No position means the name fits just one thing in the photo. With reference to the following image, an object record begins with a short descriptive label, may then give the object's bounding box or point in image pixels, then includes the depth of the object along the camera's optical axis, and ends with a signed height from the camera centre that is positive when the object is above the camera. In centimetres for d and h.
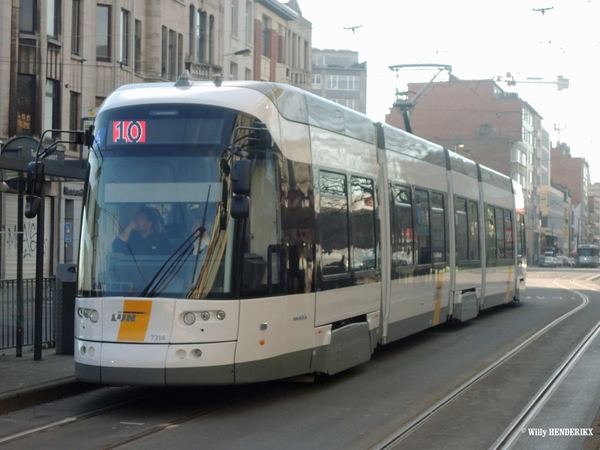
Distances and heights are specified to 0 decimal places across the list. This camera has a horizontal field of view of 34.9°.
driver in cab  902 +26
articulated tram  892 +23
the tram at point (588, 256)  10025 +70
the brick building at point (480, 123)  10488 +1580
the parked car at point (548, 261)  9375 +17
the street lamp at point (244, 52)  3922 +876
